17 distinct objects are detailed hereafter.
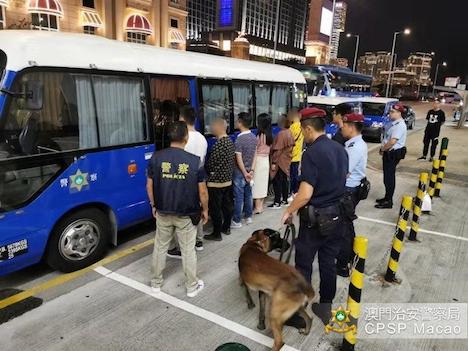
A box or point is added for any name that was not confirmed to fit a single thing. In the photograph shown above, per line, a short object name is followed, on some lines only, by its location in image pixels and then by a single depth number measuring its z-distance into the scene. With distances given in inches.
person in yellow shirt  288.6
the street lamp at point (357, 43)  1656.5
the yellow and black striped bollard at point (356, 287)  124.5
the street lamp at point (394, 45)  1574.6
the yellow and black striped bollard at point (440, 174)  338.3
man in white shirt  194.1
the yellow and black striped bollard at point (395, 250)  177.3
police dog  117.8
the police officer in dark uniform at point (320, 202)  127.9
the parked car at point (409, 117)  849.1
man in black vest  145.6
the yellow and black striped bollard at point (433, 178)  319.3
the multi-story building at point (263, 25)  3309.5
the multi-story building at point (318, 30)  3693.4
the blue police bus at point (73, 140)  149.8
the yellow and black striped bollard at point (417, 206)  227.6
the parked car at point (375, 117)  651.5
